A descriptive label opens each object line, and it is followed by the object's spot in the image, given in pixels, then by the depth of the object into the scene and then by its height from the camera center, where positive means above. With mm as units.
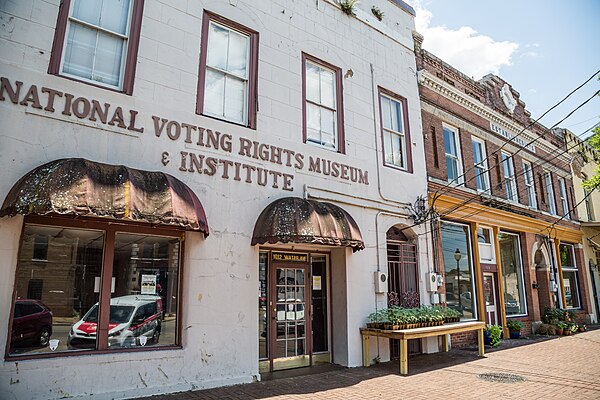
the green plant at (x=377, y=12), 11820 +7727
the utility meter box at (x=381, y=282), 9773 +304
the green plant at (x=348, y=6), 10805 +7222
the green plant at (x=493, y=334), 12312 -1100
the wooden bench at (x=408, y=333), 8539 -784
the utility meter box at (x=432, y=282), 11148 +345
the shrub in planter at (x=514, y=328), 14070 -1062
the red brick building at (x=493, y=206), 12922 +3095
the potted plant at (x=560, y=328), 15266 -1154
